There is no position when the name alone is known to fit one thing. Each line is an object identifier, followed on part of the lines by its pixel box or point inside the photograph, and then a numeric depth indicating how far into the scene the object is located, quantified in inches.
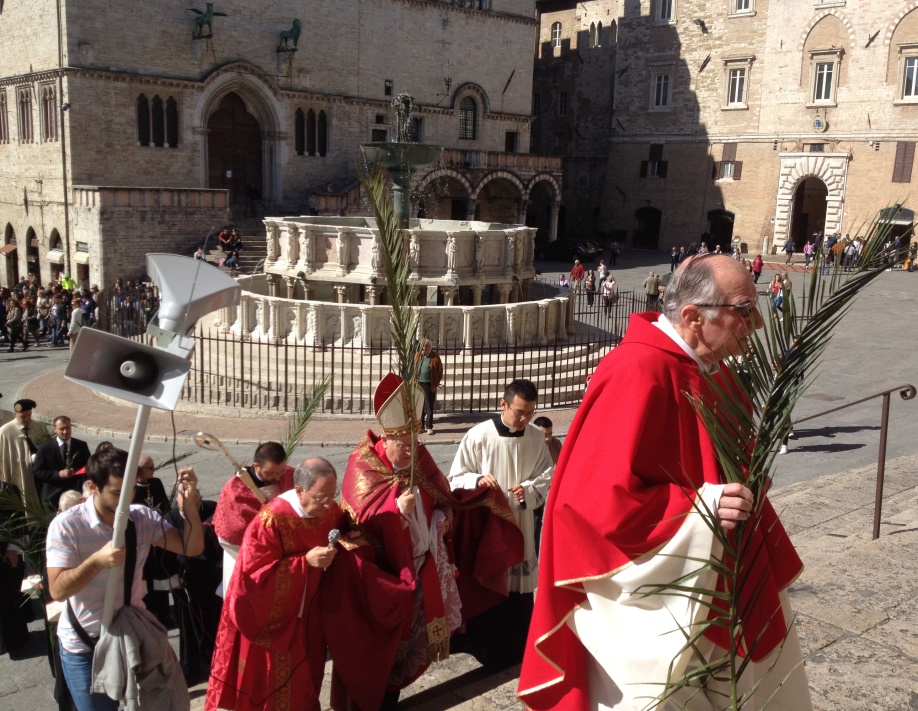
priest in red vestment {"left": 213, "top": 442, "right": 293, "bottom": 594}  174.6
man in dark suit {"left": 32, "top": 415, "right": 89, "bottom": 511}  234.1
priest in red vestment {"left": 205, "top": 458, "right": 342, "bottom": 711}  149.6
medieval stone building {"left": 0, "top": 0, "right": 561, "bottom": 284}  1084.5
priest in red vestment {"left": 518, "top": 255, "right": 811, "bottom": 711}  97.2
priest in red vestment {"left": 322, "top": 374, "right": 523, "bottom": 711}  161.0
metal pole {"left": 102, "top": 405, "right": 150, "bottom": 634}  113.7
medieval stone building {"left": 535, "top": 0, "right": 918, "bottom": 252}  1393.9
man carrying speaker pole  135.0
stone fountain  577.9
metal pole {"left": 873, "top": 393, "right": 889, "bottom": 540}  224.7
